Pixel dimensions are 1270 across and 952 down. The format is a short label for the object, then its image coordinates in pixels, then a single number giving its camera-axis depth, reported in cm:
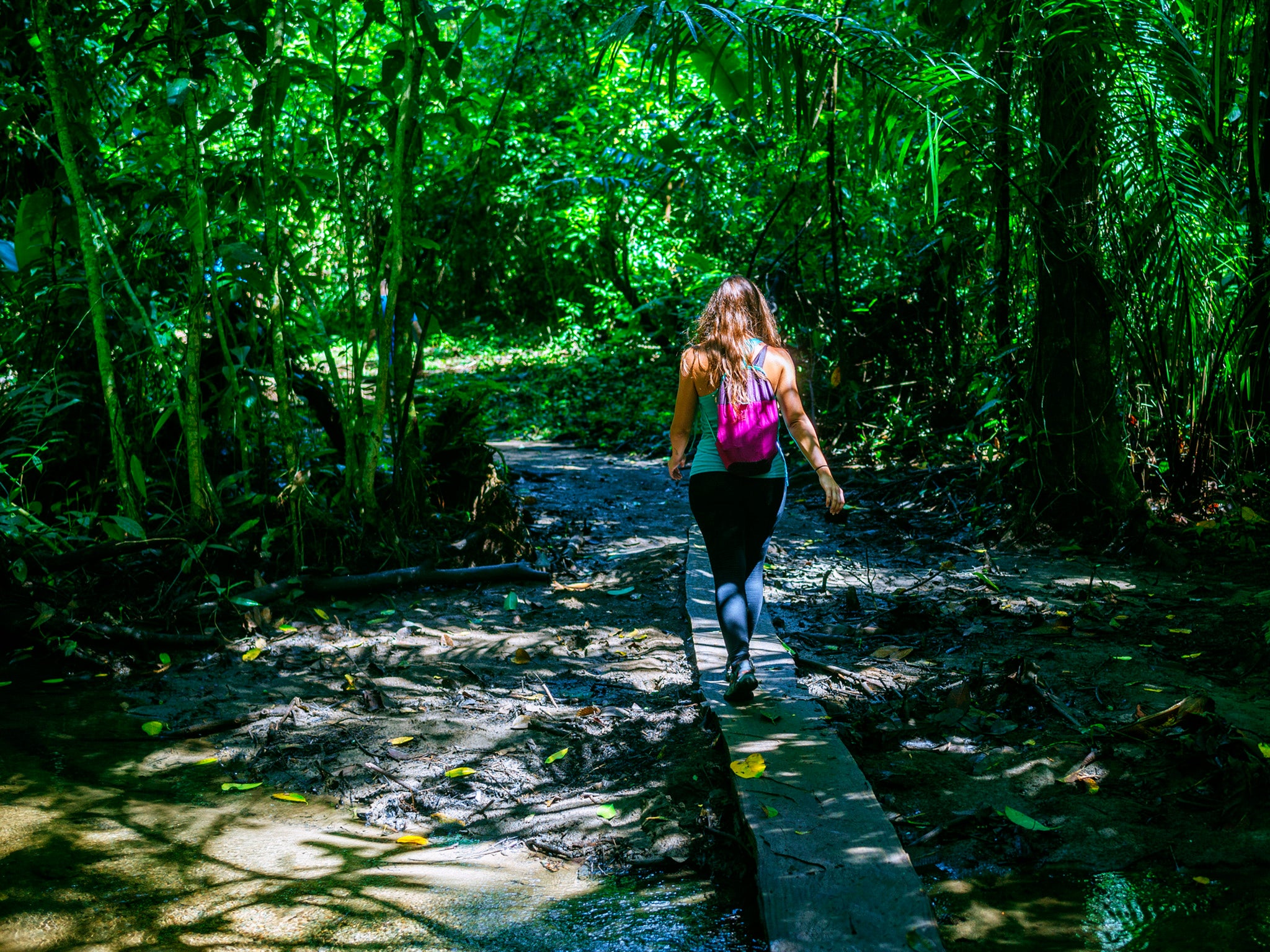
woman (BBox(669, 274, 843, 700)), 388
